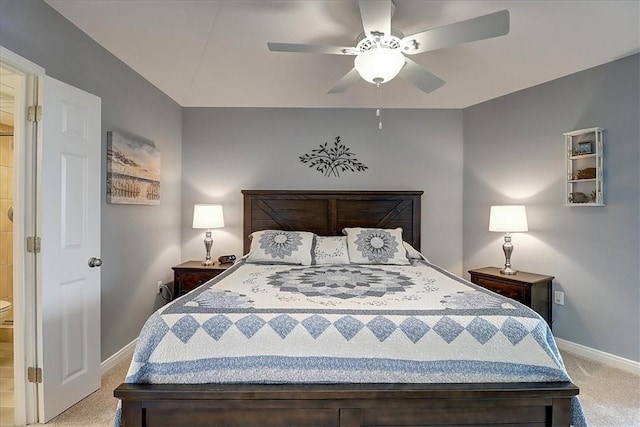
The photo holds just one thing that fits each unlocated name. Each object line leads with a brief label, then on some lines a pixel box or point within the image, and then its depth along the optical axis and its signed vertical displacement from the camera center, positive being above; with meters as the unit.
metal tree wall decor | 4.13 +0.62
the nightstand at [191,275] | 3.50 -0.67
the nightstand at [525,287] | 3.04 -0.70
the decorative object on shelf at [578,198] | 3.02 +0.13
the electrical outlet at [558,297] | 3.22 -0.81
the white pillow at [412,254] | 3.42 -0.43
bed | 1.61 -0.78
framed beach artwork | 2.75 +0.35
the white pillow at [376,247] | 3.25 -0.35
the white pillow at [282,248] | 3.25 -0.36
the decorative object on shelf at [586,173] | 2.95 +0.34
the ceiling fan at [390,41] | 1.85 +1.04
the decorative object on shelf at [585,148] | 2.97 +0.57
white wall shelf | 2.90 +0.41
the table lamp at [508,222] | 3.29 -0.10
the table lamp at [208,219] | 3.67 -0.09
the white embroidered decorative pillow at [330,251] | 3.30 -0.40
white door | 2.05 -0.23
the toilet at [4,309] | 2.93 -0.87
